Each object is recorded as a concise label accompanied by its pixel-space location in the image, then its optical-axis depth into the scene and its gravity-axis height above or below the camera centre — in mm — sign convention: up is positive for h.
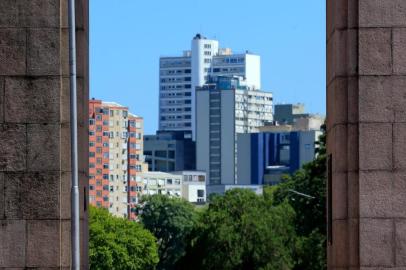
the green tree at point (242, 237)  111812 -7025
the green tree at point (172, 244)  190500 -12779
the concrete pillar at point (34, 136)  36406 -375
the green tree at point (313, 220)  92688 -5545
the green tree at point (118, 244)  148625 -10001
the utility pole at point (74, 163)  36031 -866
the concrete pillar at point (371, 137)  36125 -400
